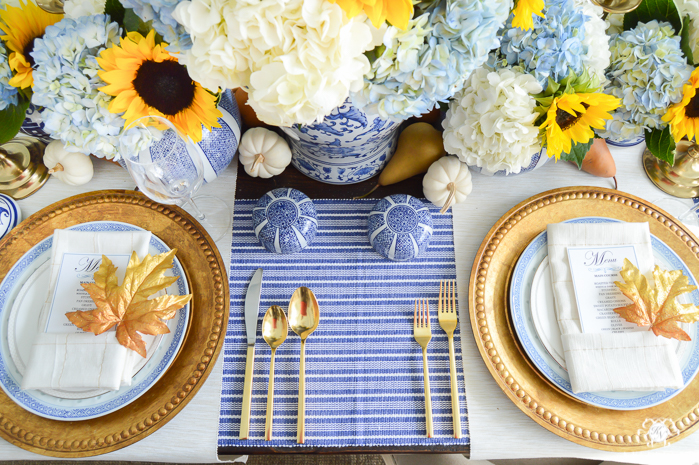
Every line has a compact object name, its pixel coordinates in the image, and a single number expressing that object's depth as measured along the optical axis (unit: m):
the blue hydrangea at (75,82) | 0.51
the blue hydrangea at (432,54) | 0.40
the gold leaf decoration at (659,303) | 0.61
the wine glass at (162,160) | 0.59
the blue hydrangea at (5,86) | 0.56
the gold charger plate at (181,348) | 0.58
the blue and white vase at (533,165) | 0.71
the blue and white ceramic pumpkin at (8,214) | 0.70
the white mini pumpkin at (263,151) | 0.72
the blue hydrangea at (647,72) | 0.58
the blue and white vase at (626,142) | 0.79
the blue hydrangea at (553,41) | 0.53
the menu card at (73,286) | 0.62
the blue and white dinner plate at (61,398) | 0.59
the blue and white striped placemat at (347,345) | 0.62
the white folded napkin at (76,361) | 0.59
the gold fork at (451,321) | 0.62
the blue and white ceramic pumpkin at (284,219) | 0.68
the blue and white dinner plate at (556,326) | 0.60
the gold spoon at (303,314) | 0.66
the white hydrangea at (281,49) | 0.35
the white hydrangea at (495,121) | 0.56
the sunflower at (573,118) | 0.54
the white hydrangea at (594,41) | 0.55
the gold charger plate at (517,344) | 0.59
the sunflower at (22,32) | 0.54
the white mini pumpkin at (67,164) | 0.71
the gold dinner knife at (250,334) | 0.61
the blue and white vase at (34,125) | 0.65
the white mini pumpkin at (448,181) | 0.71
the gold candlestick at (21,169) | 0.74
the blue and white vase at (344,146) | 0.56
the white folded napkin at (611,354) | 0.59
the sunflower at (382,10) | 0.34
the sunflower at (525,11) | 0.44
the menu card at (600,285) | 0.63
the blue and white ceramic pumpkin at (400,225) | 0.67
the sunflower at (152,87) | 0.52
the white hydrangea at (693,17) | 0.59
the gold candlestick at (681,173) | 0.76
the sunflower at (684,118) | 0.59
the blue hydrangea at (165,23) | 0.40
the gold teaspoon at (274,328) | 0.65
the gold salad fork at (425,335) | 0.62
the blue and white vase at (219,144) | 0.64
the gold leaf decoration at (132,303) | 0.60
